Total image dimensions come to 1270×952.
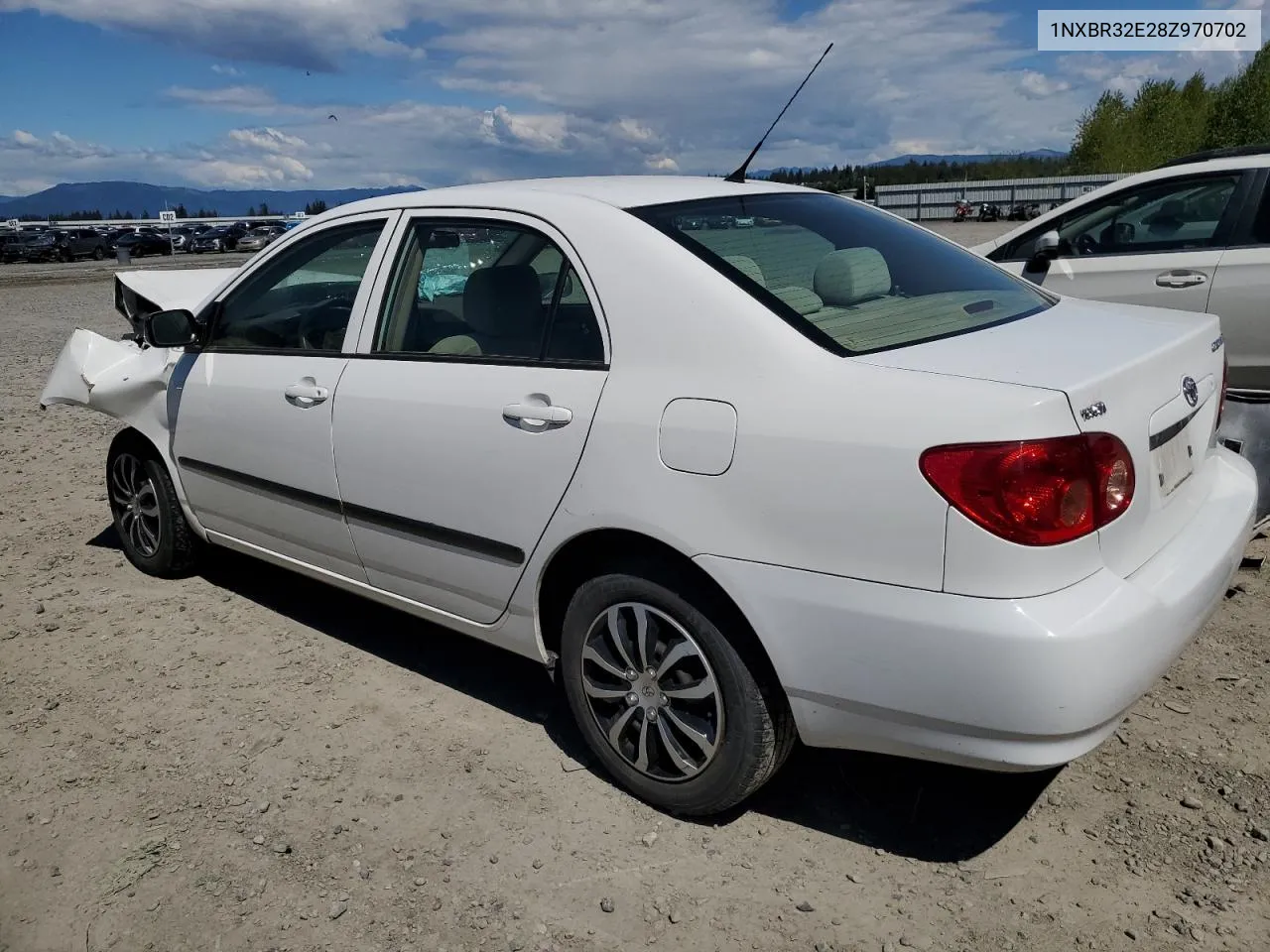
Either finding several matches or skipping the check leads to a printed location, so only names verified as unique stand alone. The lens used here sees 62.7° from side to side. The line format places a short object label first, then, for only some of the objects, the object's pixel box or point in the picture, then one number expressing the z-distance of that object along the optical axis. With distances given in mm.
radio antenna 3799
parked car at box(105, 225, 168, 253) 50188
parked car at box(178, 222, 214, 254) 53156
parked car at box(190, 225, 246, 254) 52875
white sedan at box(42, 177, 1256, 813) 2240
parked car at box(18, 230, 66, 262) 46625
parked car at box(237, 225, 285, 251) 53462
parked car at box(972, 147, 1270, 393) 5766
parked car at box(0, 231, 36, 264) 46500
